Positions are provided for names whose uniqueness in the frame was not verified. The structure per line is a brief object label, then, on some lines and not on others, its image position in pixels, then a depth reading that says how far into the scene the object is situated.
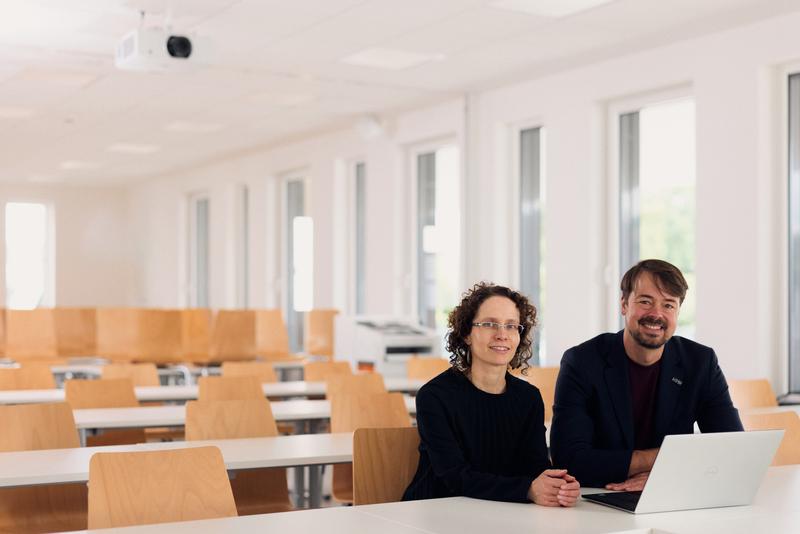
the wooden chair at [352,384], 6.20
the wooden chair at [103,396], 5.69
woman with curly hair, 3.19
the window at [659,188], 8.14
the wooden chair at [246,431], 4.50
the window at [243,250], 14.66
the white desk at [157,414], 5.04
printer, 9.20
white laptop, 2.64
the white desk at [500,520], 2.58
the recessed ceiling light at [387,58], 8.63
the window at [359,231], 12.30
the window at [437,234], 10.75
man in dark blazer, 3.24
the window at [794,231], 7.31
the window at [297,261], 13.30
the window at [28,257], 18.20
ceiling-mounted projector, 6.72
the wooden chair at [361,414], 4.91
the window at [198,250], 16.28
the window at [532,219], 9.64
